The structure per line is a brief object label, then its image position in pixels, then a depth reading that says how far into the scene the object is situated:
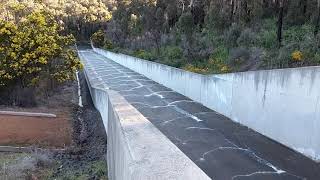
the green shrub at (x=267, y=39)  11.98
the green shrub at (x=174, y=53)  16.76
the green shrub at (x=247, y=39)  13.05
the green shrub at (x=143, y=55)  20.45
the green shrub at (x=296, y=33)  11.30
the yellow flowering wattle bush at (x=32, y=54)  11.49
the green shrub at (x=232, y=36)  14.35
